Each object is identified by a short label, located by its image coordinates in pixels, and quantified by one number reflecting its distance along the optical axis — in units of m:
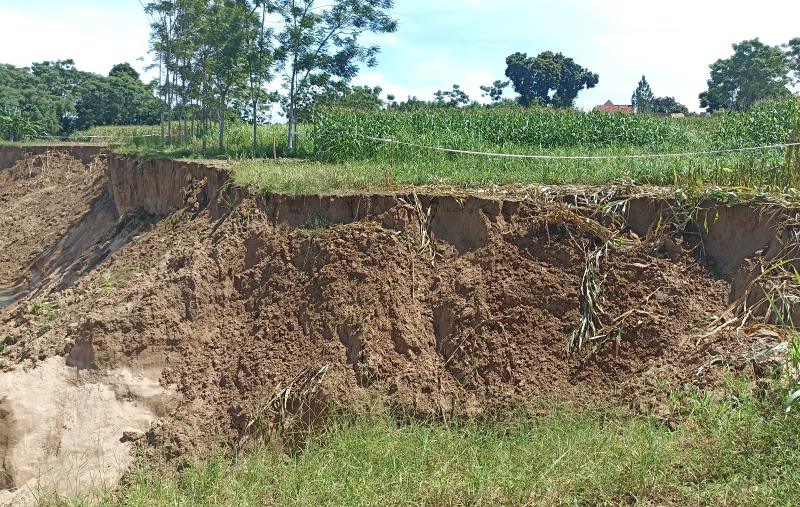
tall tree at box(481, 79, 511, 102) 49.31
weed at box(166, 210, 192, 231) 12.34
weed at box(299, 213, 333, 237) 9.46
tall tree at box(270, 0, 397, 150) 17.56
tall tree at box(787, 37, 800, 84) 42.75
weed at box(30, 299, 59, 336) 10.48
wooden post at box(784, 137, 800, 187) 8.63
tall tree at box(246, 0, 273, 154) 17.81
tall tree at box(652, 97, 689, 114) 55.03
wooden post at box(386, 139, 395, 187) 10.01
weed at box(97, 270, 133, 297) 10.88
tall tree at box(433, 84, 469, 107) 38.37
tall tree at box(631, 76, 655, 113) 53.70
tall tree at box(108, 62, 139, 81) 51.08
